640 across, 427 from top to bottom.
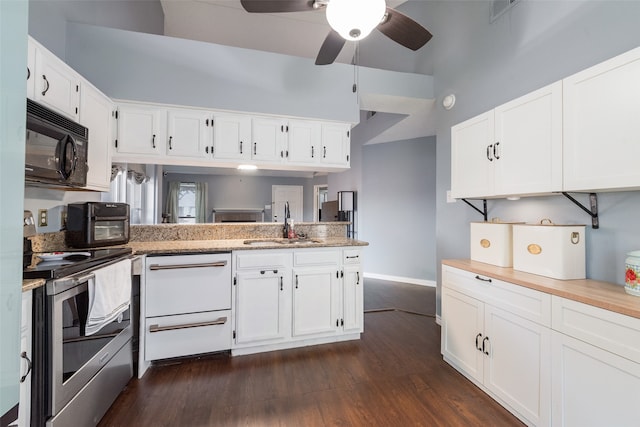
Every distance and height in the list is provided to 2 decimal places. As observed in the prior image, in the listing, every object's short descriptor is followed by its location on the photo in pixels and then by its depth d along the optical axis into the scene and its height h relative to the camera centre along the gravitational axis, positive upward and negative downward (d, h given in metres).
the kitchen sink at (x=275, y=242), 2.55 -0.26
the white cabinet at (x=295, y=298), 2.40 -0.75
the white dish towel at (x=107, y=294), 1.53 -0.47
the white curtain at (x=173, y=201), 5.69 +0.28
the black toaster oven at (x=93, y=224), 1.96 -0.07
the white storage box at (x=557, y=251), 1.64 -0.21
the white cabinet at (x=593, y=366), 1.15 -0.68
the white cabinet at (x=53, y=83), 1.53 +0.80
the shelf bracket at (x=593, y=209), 1.71 +0.05
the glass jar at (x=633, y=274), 1.32 -0.28
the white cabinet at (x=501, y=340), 1.52 -0.80
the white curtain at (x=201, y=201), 6.40 +0.32
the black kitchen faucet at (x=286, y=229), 3.04 -0.16
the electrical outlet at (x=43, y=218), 1.92 -0.03
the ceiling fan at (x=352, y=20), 1.51 +1.29
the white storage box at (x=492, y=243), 2.02 -0.20
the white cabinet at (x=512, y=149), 1.67 +0.48
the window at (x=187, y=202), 5.93 +0.28
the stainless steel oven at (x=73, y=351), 1.25 -0.71
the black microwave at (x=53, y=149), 1.41 +0.37
